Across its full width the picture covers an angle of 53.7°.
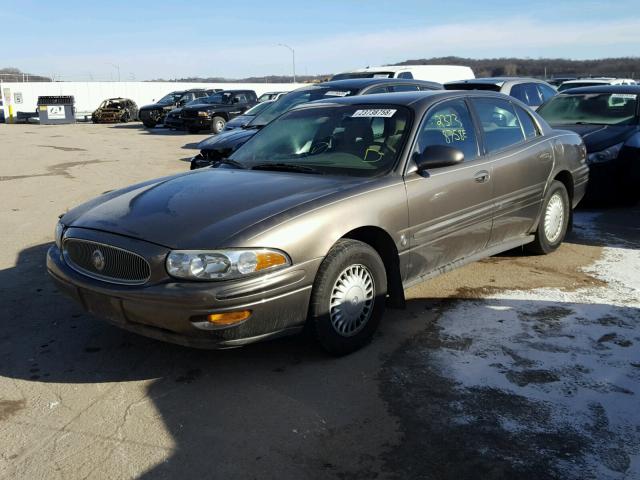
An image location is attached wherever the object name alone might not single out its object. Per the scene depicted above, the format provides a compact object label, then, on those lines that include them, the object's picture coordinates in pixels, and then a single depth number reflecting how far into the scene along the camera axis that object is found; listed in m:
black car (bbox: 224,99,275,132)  12.32
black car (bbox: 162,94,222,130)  24.21
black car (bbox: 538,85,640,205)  7.95
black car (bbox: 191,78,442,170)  9.35
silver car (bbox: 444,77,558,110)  11.46
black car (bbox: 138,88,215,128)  27.38
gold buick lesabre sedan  3.37
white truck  15.86
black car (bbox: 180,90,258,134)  22.52
